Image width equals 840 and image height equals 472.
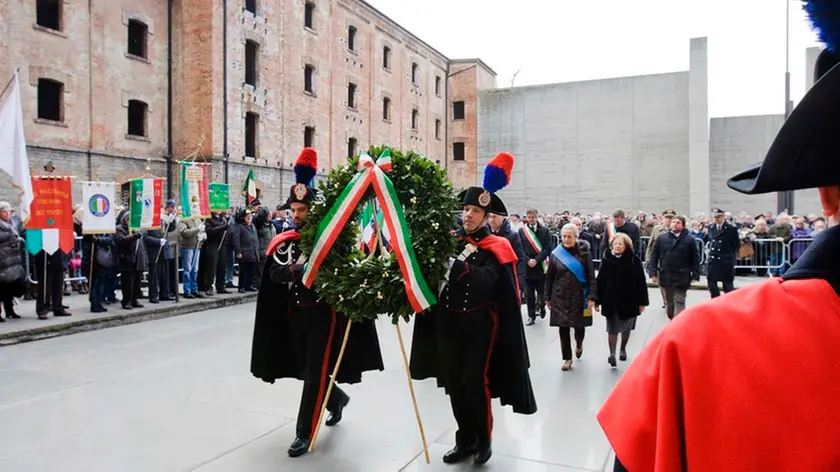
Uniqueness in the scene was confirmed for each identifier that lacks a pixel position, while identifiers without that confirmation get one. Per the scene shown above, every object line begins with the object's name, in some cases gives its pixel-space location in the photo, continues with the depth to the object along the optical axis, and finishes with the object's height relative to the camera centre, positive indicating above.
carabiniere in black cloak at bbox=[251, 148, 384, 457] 4.91 -0.88
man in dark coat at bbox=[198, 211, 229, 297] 13.98 -0.49
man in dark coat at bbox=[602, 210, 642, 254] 10.48 +0.16
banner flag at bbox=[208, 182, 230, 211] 15.59 +1.04
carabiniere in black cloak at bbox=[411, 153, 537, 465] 4.62 -0.80
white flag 9.48 +1.44
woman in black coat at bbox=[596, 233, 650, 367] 7.87 -0.73
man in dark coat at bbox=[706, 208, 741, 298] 11.30 -0.38
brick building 18.81 +6.05
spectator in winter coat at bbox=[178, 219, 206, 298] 13.61 -0.36
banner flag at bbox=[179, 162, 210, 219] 14.62 +1.05
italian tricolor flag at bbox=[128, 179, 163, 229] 11.88 +0.66
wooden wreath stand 4.72 -1.36
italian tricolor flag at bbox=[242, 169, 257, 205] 22.75 +1.86
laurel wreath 4.62 -0.09
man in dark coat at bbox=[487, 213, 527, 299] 8.80 +0.02
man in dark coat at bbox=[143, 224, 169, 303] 12.51 -0.40
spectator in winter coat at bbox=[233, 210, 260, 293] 14.50 -0.33
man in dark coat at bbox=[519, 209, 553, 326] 11.12 -0.43
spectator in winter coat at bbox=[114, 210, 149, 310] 11.69 -0.53
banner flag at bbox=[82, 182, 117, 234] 11.44 +0.53
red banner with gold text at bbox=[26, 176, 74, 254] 10.44 +0.32
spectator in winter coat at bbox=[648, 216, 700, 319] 9.56 -0.47
